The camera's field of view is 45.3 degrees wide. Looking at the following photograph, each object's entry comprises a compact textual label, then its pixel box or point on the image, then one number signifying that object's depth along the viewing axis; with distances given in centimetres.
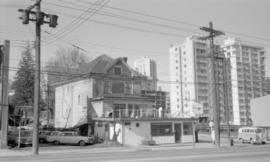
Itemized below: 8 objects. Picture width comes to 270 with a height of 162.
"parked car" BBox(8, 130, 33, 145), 3206
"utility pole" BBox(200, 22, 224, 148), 3272
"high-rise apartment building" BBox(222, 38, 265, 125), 10592
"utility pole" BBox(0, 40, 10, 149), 3045
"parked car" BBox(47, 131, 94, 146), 3438
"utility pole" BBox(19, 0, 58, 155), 2395
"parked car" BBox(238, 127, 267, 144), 4038
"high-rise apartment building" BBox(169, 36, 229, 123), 12431
